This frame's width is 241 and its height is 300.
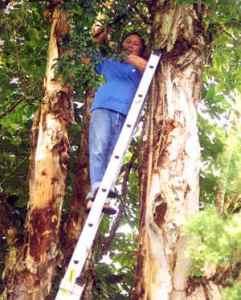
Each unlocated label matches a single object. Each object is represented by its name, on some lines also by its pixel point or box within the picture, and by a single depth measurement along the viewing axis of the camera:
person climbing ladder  4.98
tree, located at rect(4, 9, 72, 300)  5.07
